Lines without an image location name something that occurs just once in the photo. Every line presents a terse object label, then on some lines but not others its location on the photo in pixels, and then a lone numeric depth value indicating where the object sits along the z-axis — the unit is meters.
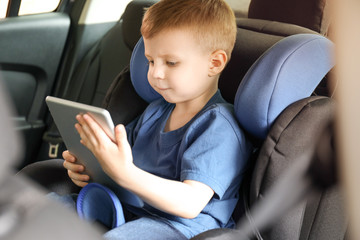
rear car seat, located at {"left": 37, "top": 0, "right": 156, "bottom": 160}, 2.23
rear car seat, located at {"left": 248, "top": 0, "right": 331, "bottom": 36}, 1.49
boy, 1.12
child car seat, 1.15
